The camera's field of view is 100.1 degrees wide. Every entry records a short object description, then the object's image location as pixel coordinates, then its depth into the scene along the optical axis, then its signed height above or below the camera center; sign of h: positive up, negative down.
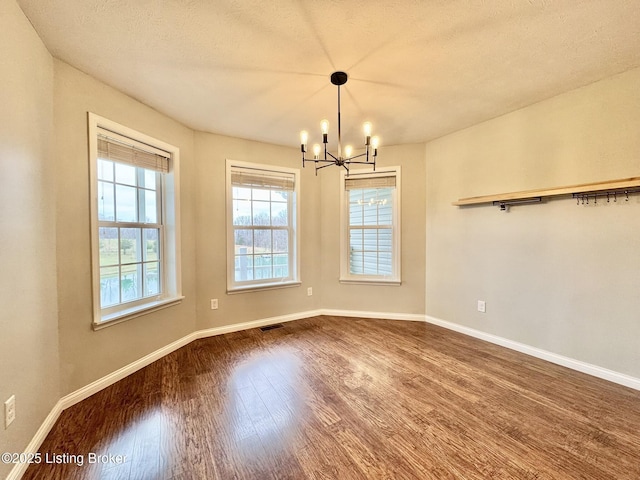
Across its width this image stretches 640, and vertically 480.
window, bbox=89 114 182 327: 2.18 +0.15
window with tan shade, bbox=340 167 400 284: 3.87 +0.15
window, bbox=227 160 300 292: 3.47 +0.16
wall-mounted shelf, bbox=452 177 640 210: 2.04 +0.38
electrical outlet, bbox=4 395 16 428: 1.30 -0.85
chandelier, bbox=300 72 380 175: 1.96 +0.79
